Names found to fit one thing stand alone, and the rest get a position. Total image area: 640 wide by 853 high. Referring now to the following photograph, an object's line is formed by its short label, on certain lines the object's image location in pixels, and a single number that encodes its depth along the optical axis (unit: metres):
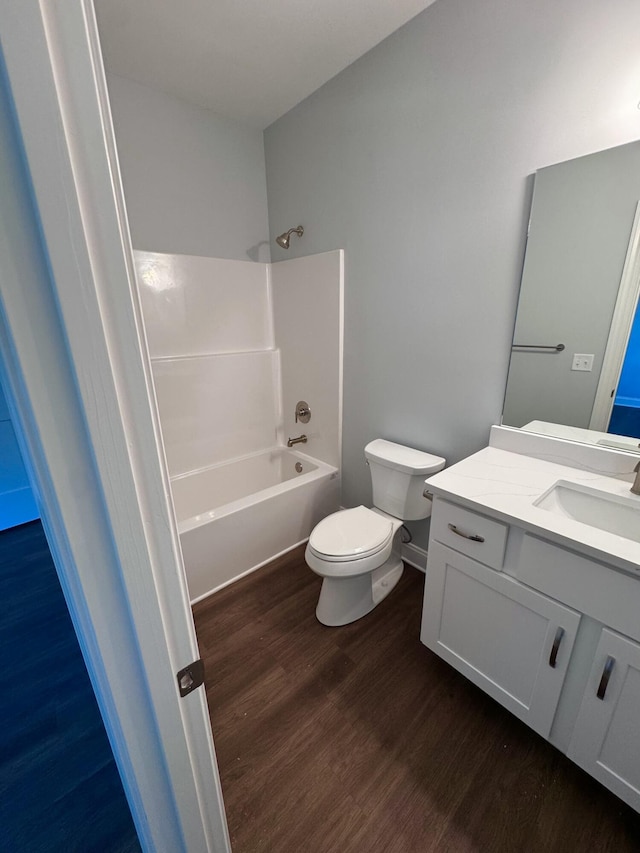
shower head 2.21
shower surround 2.03
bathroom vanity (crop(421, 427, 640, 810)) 0.92
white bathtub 1.83
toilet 1.57
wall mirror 1.20
